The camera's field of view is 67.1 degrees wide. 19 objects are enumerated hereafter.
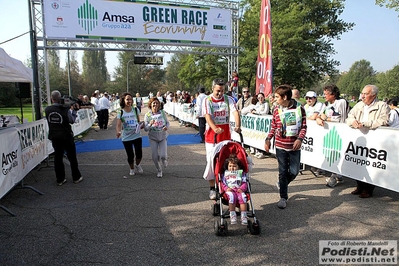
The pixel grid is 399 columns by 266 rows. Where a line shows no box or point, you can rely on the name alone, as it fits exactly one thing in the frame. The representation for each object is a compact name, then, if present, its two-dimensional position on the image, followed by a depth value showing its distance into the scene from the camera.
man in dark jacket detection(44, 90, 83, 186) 6.23
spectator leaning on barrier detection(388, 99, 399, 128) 6.39
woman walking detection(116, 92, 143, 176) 6.89
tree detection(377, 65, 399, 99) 75.41
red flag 11.56
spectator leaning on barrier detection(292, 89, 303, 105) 7.48
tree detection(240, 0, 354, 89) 28.08
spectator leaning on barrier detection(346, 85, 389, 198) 5.11
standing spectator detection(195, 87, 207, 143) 11.00
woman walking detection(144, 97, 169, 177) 6.84
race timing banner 13.52
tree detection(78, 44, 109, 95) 73.63
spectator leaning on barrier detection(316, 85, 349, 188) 6.28
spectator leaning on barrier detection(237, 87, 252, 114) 11.67
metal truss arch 13.27
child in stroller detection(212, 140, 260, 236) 3.95
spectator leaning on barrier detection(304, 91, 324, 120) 6.93
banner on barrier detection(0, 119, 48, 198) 5.09
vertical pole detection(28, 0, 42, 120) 10.03
